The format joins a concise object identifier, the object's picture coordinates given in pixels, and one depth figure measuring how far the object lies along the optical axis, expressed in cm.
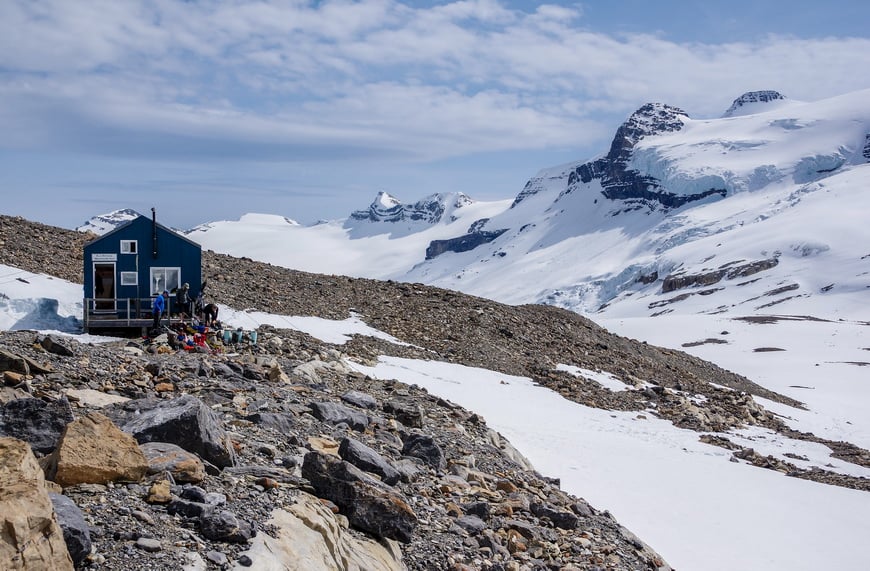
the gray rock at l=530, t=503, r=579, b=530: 1128
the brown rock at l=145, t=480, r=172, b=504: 698
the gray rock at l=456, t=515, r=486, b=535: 966
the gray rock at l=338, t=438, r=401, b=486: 974
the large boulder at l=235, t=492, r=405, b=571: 678
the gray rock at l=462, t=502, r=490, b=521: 1029
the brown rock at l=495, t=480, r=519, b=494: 1223
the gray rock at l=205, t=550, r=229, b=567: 633
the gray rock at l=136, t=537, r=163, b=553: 619
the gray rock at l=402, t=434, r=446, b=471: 1197
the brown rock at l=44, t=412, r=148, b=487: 694
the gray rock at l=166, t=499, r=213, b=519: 689
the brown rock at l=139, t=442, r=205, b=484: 759
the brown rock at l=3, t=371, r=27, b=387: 1020
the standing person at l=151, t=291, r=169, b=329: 2556
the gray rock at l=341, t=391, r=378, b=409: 1466
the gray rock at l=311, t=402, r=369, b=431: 1238
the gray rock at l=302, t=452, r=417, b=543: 824
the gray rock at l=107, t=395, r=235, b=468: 836
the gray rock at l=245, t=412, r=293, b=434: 1071
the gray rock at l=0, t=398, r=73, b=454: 812
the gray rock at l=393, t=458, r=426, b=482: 1054
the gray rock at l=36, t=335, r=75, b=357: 1267
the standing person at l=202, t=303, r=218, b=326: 2616
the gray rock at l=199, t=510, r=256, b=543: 667
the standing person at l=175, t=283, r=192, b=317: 2727
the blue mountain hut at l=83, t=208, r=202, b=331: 2795
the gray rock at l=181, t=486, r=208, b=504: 719
